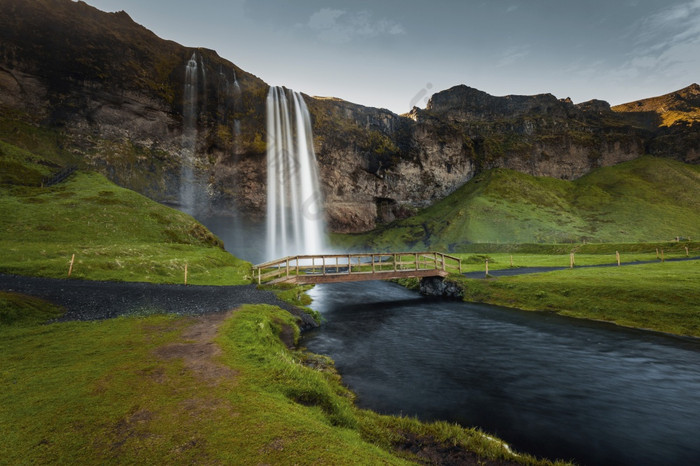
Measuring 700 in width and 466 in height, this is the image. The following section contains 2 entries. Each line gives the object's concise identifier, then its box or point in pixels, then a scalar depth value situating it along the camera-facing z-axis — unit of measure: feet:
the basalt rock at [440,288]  120.26
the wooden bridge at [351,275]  102.89
